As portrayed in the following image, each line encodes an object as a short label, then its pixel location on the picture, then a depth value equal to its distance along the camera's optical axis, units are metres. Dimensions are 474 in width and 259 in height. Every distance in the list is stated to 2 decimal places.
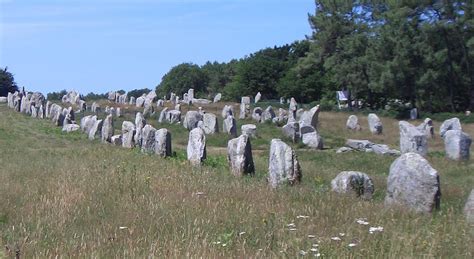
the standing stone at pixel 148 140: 24.04
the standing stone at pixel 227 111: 44.41
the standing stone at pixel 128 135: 28.33
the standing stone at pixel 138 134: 26.73
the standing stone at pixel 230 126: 35.20
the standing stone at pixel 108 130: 31.30
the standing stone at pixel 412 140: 25.71
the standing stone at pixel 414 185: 12.06
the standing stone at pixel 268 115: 44.06
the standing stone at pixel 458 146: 24.09
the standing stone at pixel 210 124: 35.70
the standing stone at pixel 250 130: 32.78
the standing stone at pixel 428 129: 34.44
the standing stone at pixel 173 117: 43.31
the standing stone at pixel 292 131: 31.56
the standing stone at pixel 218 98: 70.29
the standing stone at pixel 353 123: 41.47
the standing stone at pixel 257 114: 45.40
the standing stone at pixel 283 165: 15.52
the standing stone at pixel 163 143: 22.77
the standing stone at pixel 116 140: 29.86
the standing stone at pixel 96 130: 32.91
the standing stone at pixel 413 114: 47.25
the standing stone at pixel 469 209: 9.78
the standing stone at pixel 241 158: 17.53
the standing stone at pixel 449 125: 35.33
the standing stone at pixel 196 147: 20.30
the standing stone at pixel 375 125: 39.56
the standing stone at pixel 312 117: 38.34
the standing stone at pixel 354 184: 13.38
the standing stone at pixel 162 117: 44.69
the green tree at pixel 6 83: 84.50
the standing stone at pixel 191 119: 38.72
